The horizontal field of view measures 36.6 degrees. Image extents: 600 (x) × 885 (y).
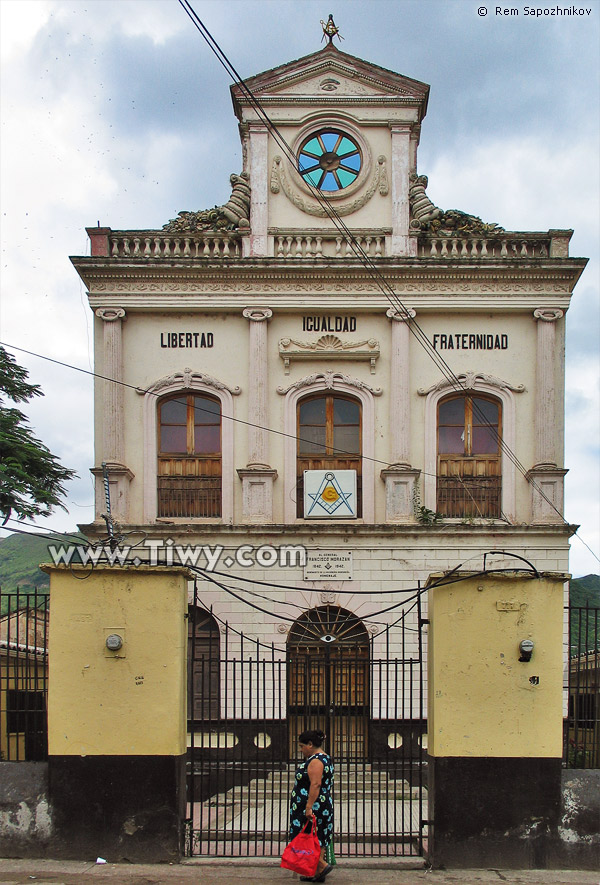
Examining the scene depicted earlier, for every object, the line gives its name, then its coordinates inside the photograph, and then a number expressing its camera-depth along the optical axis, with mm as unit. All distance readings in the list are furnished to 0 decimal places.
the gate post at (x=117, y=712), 9352
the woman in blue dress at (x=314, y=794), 8648
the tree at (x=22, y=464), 18078
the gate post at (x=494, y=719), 9289
